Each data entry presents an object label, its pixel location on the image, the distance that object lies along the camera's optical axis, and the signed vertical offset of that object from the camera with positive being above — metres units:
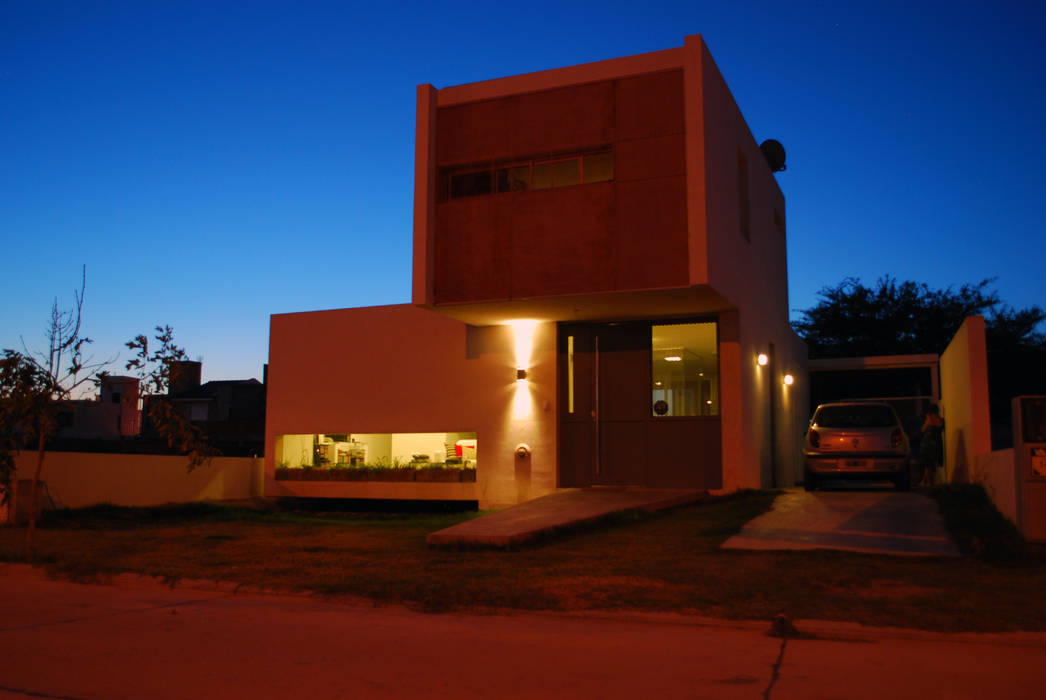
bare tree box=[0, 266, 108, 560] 10.91 +0.58
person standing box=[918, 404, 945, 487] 17.81 +0.18
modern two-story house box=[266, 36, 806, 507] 15.24 +2.63
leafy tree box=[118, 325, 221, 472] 11.72 +0.70
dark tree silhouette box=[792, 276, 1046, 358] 38.34 +5.71
